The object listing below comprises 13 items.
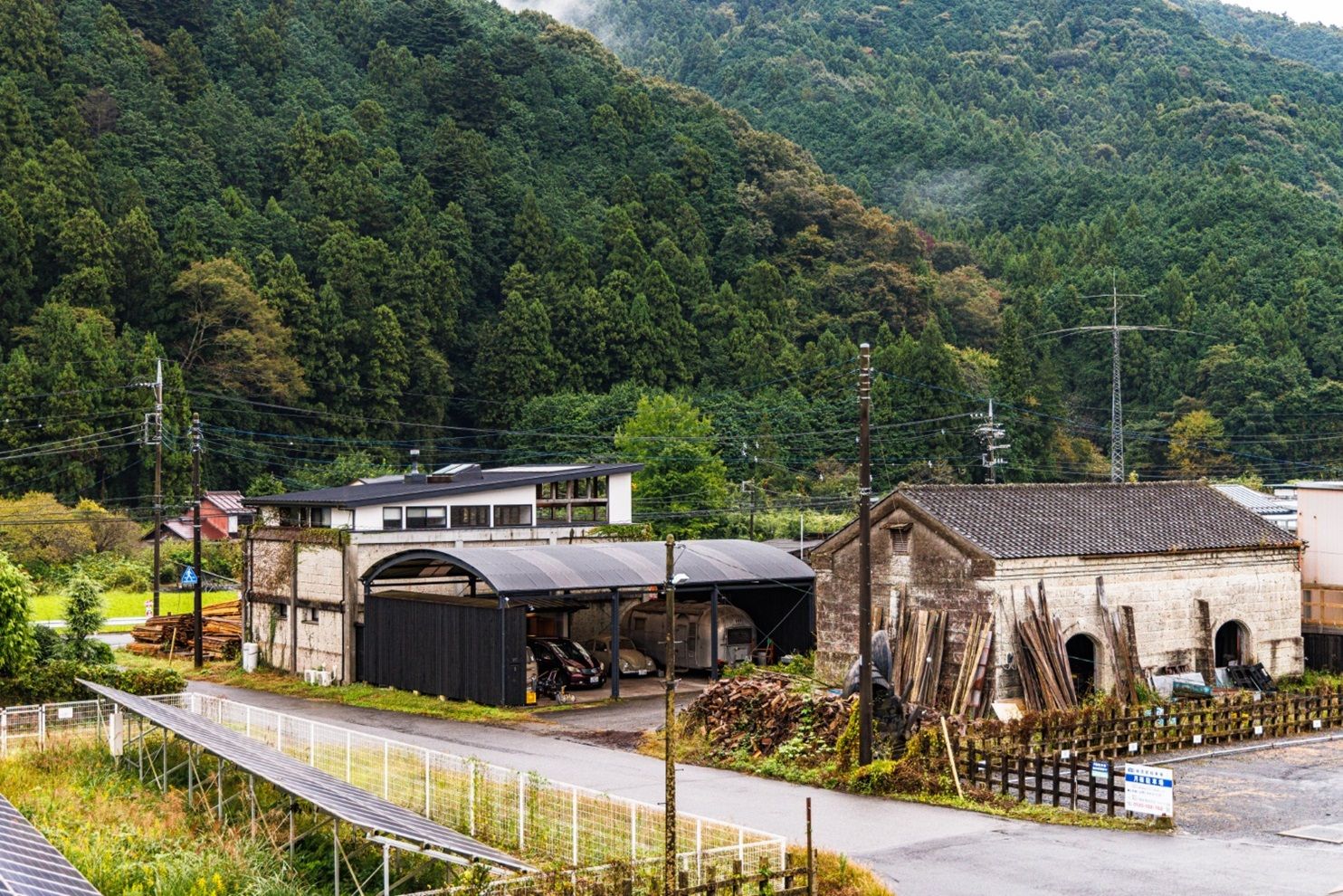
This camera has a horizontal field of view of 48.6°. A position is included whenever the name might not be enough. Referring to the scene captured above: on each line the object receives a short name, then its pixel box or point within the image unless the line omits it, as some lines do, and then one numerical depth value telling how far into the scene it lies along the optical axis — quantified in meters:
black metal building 35.38
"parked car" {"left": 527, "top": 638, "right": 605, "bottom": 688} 38.12
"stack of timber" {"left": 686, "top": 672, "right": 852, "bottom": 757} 27.95
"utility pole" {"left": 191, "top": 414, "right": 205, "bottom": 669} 43.06
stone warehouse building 31.97
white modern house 39.84
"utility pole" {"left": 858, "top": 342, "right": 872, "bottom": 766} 24.78
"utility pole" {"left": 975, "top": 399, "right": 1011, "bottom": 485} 60.75
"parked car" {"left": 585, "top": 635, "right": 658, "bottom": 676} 40.25
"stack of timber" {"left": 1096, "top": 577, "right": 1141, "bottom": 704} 32.59
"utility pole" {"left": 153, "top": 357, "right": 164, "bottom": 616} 50.12
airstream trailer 40.09
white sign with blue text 21.84
